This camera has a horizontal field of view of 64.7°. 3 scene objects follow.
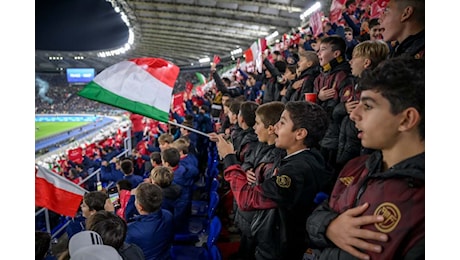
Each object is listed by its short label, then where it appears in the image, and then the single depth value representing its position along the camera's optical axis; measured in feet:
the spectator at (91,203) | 10.86
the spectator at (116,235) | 7.00
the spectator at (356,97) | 8.13
